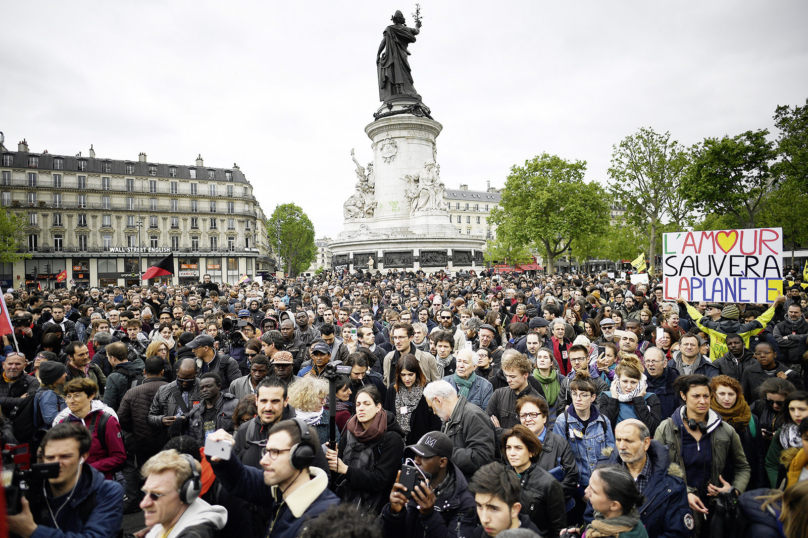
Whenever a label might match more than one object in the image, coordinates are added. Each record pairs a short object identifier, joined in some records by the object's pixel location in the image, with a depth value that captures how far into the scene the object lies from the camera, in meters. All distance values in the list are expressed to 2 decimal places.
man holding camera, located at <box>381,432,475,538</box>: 2.91
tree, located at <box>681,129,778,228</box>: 23.06
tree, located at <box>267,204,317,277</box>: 72.62
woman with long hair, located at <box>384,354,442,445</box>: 4.51
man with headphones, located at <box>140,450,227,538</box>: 2.52
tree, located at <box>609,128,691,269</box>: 29.00
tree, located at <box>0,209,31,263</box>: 37.28
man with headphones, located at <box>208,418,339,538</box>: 2.64
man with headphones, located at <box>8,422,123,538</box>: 2.78
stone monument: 30.00
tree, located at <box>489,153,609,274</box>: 37.69
